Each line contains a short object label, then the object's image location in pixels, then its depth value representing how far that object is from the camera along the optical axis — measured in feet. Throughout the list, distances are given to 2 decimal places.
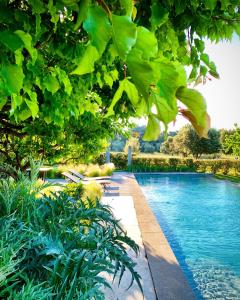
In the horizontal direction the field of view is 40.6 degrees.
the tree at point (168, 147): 199.54
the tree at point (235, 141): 105.81
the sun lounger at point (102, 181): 49.54
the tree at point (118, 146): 246.27
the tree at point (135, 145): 175.33
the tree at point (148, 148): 234.44
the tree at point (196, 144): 155.84
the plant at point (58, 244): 8.46
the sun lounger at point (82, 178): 55.91
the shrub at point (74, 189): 33.17
